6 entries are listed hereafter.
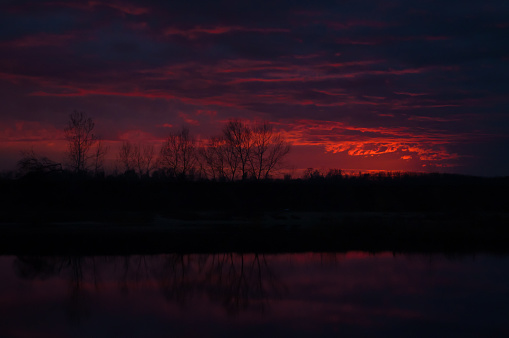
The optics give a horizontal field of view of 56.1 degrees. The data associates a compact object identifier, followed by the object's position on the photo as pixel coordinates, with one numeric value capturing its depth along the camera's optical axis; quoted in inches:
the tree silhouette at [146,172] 2257.6
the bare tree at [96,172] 2054.6
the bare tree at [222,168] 2101.4
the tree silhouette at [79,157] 1908.2
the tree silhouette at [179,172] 2153.1
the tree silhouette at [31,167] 1739.7
